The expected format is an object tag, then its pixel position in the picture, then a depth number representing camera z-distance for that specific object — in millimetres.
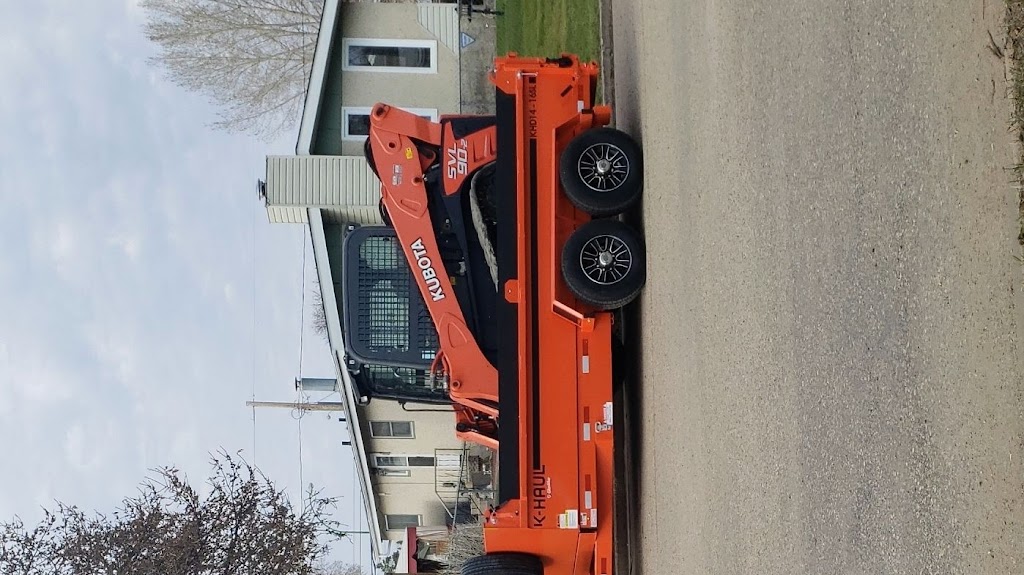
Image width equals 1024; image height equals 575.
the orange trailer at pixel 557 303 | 6961
